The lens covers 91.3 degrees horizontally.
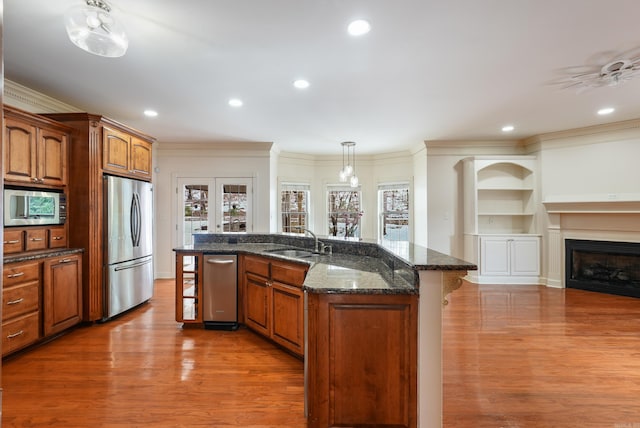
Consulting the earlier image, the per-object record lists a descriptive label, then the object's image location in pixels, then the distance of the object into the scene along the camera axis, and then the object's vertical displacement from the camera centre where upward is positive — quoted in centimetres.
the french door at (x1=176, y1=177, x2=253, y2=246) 597 +18
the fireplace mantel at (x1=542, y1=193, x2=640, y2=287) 474 -14
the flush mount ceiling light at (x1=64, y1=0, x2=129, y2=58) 190 +117
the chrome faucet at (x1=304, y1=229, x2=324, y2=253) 331 -33
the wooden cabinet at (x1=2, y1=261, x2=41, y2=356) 267 -80
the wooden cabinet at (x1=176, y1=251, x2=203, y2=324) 347 -82
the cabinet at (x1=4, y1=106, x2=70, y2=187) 288 +66
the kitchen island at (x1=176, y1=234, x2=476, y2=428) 181 -80
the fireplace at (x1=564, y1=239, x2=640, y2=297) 478 -87
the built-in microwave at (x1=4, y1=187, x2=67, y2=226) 296 +9
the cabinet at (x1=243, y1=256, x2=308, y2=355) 271 -81
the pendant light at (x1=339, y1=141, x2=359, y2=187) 541 +126
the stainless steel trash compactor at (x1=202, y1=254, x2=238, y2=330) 343 -83
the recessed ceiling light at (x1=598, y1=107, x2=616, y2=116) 418 +139
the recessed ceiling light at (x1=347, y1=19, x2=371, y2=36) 228 +139
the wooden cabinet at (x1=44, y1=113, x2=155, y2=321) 347 +22
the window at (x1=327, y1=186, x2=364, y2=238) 737 +11
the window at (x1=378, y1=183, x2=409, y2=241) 693 +6
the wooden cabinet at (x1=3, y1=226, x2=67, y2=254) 298 -23
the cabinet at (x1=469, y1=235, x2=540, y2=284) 546 -79
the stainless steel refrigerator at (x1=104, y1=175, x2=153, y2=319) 365 -36
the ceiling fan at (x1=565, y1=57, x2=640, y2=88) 287 +134
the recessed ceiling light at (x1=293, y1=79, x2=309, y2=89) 327 +139
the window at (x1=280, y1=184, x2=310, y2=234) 701 +16
